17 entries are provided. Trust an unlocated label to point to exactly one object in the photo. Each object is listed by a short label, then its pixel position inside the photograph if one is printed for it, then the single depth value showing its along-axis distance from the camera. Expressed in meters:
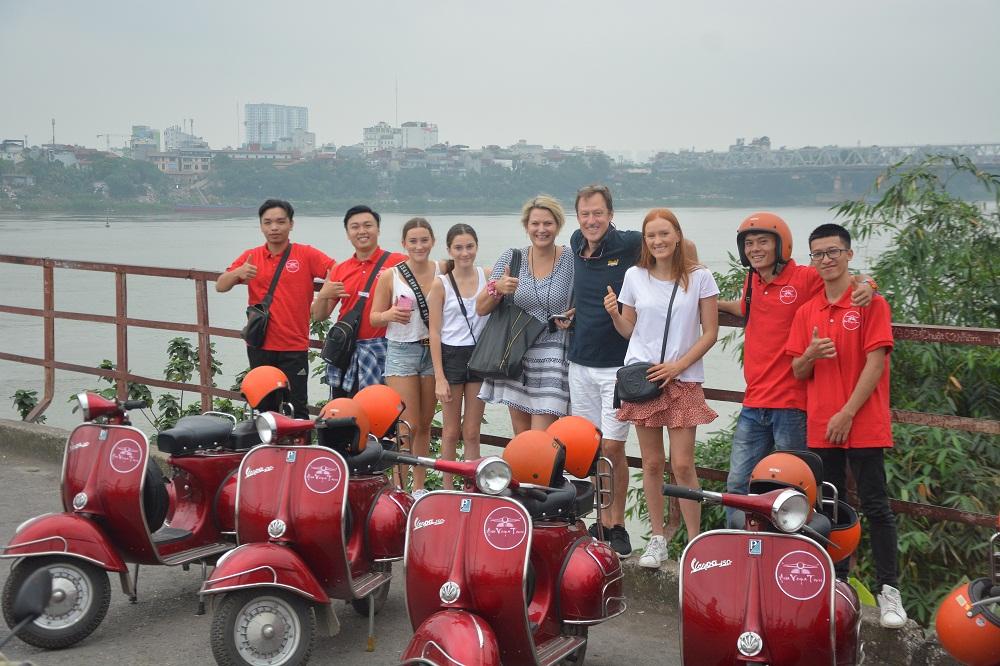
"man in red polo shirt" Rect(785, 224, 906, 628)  3.97
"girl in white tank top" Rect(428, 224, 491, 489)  5.32
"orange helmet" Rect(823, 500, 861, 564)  3.55
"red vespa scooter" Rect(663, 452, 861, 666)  3.23
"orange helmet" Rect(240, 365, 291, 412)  4.63
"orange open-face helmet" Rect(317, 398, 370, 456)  4.29
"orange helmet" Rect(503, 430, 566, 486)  3.81
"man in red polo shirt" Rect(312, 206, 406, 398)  5.70
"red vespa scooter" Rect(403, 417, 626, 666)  3.50
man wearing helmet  4.27
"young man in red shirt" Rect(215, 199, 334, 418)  5.80
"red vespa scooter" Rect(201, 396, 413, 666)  3.88
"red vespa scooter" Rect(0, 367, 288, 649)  4.22
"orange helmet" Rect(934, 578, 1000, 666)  3.10
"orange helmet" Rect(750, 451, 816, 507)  3.40
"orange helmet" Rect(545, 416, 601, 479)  3.90
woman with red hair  4.56
